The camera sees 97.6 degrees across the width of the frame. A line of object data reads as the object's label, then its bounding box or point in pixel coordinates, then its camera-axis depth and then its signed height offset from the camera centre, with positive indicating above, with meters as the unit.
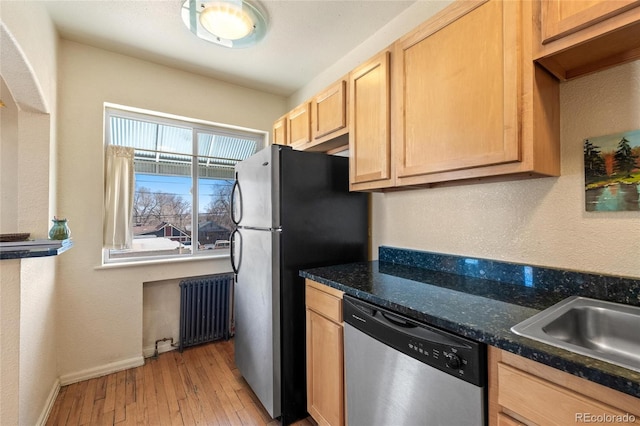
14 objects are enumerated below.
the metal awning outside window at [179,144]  2.59 +0.72
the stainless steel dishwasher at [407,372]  0.88 -0.58
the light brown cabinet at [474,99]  1.06 +0.50
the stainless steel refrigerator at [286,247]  1.72 -0.22
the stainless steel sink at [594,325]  0.93 -0.38
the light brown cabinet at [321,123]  1.96 +0.73
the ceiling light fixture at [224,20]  1.70 +1.27
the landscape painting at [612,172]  1.04 +0.17
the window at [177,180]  2.60 +0.35
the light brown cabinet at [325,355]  1.45 -0.77
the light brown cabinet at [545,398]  0.63 -0.46
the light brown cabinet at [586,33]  0.86 +0.60
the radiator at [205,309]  2.69 -0.93
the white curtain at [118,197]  2.38 +0.15
